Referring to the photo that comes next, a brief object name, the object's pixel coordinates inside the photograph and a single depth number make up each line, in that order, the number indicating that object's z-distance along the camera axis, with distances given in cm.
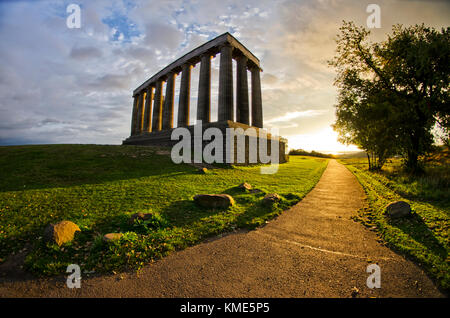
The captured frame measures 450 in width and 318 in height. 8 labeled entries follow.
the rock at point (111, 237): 442
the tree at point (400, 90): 1288
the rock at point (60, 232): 439
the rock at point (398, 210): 607
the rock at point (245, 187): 1019
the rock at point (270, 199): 779
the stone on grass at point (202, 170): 1488
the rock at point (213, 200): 732
